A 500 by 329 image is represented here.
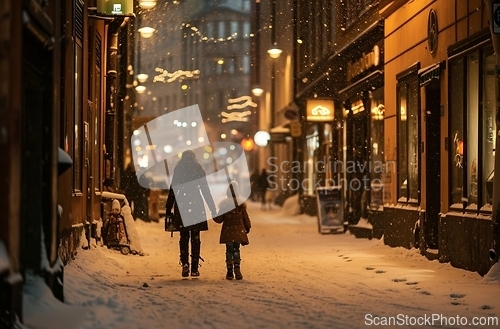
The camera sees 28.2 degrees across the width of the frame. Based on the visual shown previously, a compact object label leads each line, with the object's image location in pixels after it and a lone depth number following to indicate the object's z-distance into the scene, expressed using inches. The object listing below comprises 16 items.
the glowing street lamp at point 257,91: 2186.3
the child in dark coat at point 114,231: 746.2
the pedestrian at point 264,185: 1871.3
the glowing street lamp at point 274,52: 1503.4
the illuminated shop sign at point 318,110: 1180.5
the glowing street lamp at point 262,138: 1989.4
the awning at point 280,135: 1713.8
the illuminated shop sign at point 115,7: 796.0
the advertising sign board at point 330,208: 1033.5
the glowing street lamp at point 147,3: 938.7
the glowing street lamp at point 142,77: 1672.4
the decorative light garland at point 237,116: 3243.6
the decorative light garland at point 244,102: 2973.9
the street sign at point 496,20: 506.9
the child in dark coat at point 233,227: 584.7
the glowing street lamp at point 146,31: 1149.2
